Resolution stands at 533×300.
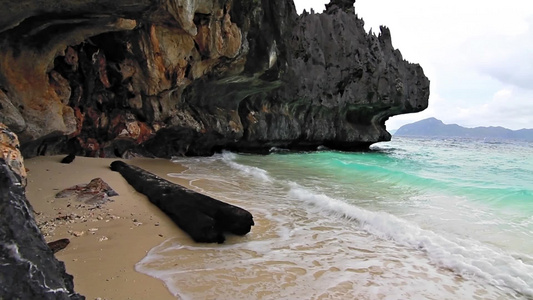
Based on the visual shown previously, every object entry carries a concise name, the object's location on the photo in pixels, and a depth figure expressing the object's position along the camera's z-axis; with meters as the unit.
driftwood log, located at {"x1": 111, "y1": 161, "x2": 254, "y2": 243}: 4.37
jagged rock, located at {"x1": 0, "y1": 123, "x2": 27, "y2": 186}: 2.10
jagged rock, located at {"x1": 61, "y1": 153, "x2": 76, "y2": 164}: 8.66
